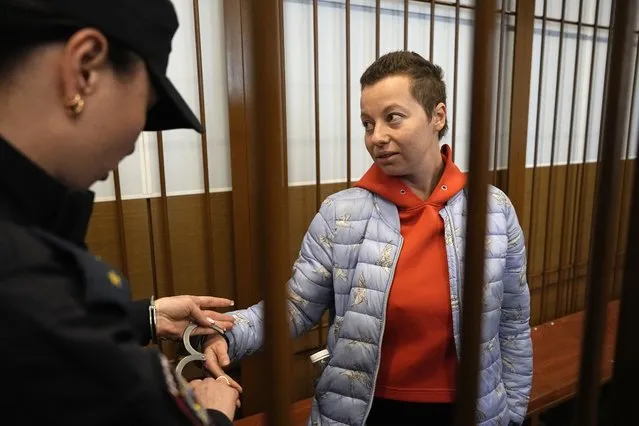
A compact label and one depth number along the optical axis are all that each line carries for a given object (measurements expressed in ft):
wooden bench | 5.81
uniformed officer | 1.23
